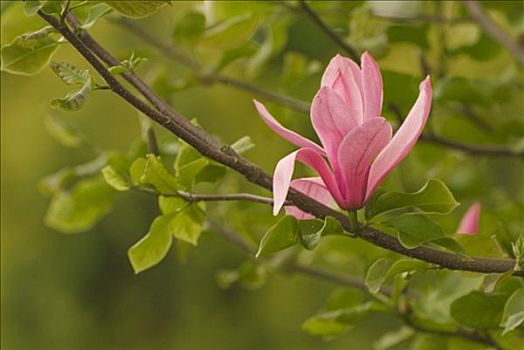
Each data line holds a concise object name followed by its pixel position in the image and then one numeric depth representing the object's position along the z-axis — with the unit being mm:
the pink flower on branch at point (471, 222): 3156
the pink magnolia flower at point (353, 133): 2961
